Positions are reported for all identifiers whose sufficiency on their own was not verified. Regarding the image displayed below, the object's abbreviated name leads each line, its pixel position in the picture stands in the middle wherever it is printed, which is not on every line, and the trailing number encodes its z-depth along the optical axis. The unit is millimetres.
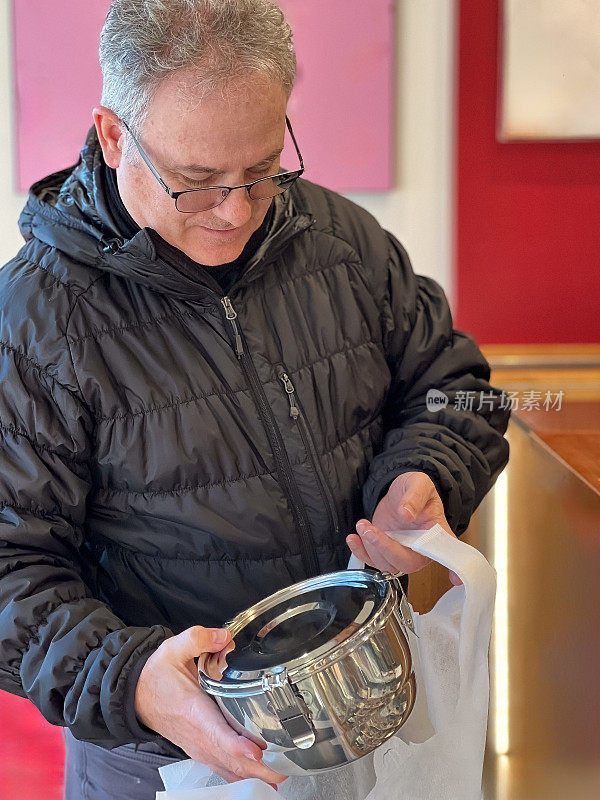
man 927
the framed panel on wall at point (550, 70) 2205
